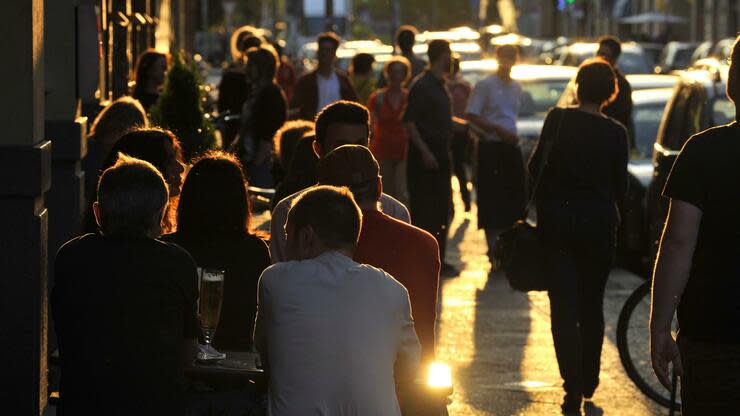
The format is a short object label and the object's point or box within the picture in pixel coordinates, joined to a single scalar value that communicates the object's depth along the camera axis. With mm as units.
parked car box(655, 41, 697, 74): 51750
